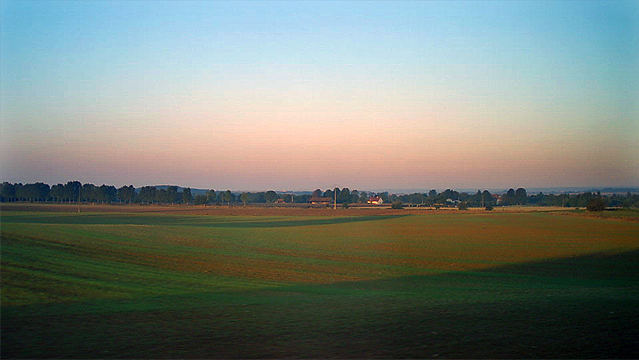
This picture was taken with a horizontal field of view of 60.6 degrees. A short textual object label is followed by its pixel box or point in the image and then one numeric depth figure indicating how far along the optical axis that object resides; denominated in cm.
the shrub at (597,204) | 8662
